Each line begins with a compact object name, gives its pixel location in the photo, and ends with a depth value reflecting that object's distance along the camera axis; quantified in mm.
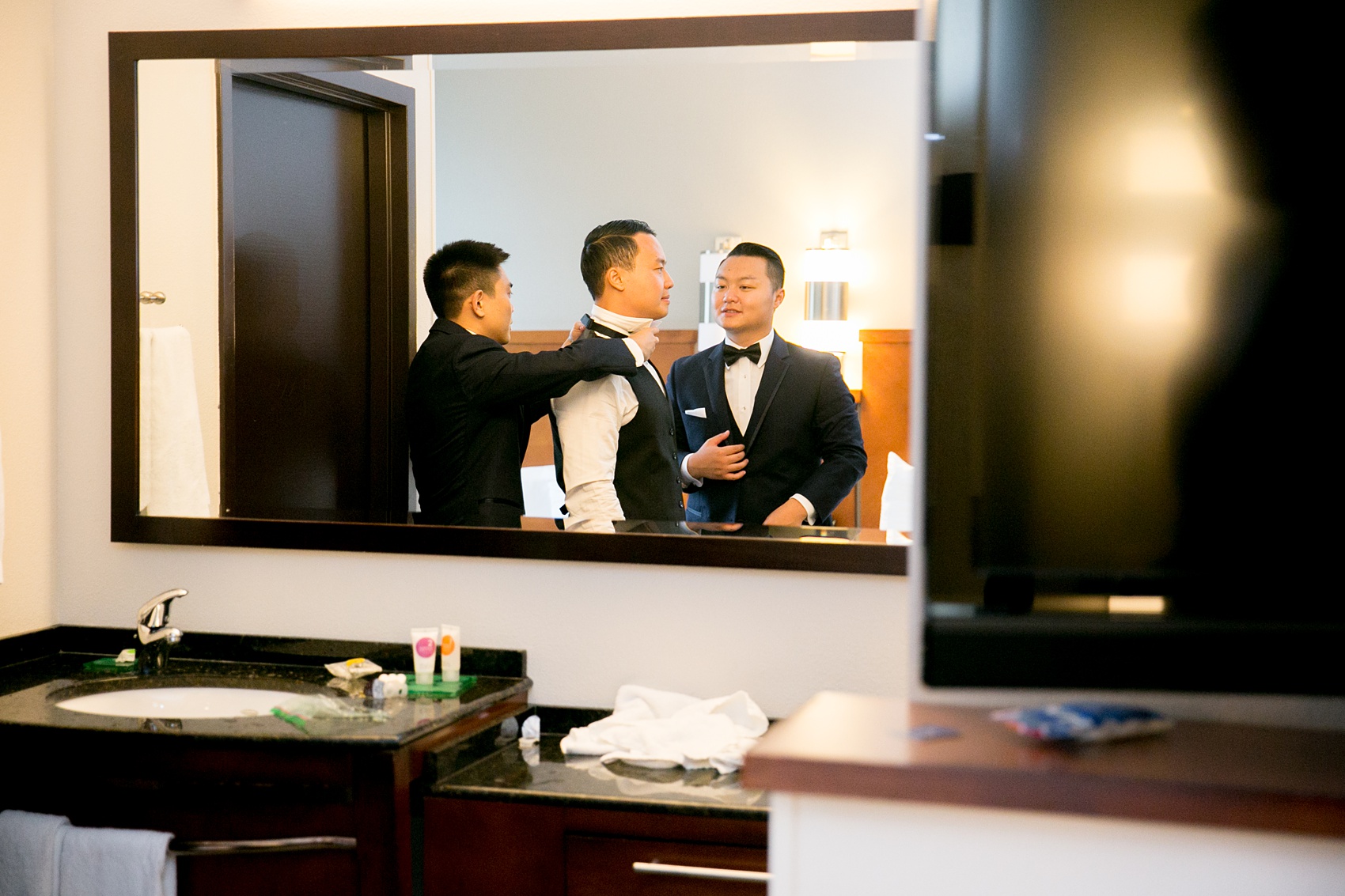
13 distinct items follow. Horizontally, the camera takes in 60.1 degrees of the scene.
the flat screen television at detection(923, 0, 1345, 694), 911
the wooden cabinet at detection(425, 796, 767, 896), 1713
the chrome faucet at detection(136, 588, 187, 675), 2211
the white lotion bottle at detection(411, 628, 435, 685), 2119
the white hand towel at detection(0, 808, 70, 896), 1856
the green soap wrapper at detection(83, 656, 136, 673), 2266
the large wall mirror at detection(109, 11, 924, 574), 2035
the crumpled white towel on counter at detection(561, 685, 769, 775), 1901
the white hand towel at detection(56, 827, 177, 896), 1820
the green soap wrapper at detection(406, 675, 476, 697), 2064
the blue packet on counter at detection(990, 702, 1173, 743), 875
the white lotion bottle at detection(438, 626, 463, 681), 2121
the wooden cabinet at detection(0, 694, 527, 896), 1785
